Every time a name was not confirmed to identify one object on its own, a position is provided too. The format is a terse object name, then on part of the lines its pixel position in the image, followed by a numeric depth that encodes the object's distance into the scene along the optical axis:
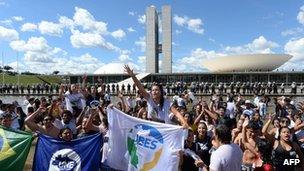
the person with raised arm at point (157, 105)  3.38
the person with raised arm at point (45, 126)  3.90
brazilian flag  3.79
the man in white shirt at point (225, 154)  2.40
